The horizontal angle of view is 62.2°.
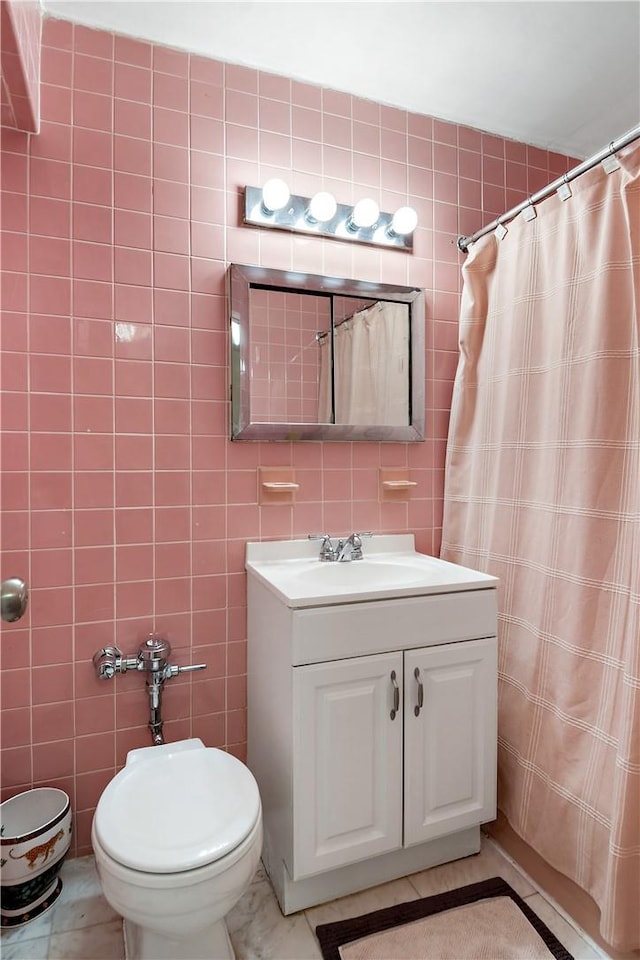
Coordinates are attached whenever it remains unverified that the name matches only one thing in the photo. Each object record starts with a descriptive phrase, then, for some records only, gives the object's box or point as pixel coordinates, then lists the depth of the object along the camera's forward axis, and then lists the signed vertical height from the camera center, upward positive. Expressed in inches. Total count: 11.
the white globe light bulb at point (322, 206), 67.1 +31.2
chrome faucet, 69.4 -12.7
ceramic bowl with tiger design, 52.2 -40.8
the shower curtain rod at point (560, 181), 50.8 +30.3
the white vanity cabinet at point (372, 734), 51.6 -29.2
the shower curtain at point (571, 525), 51.0 -7.7
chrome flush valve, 60.4 -24.6
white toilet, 39.6 -31.0
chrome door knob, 34.5 -10.0
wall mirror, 66.2 +12.6
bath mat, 49.6 -46.7
